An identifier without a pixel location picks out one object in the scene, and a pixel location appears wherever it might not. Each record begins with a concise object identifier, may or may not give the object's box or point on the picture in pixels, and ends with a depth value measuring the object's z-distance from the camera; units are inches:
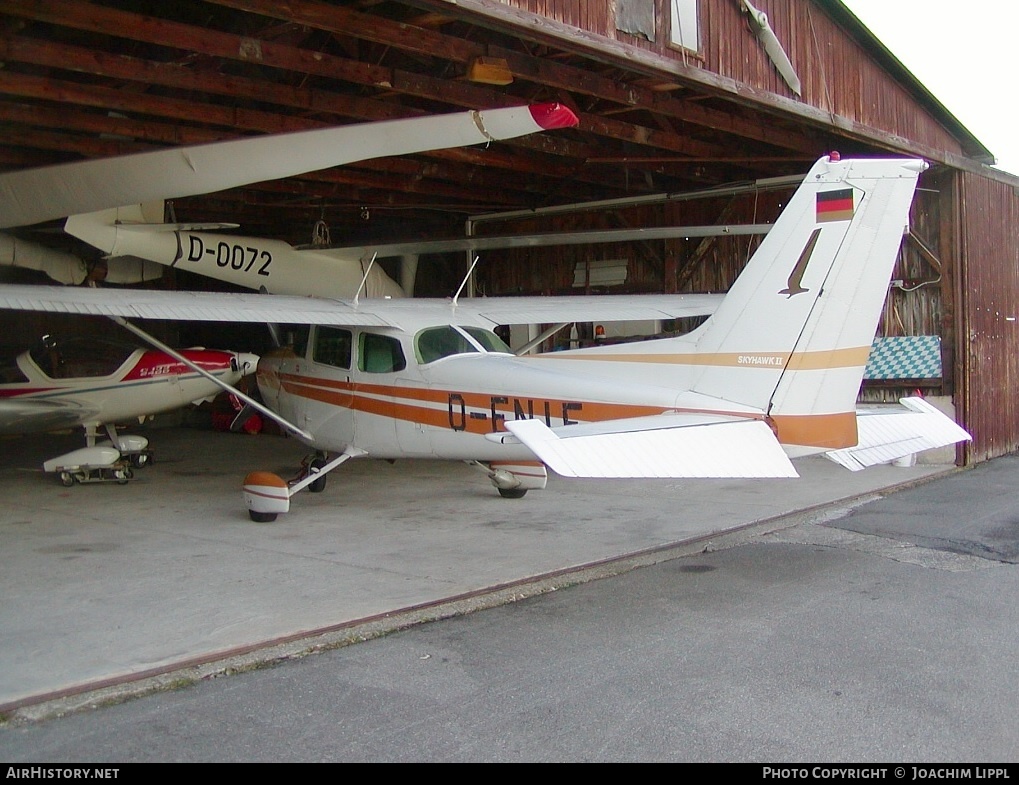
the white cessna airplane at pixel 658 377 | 241.0
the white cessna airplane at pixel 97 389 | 468.4
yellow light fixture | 335.3
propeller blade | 383.2
